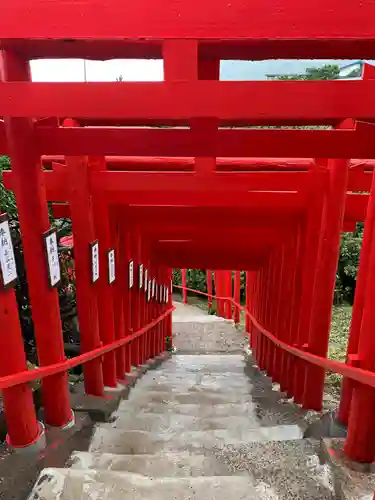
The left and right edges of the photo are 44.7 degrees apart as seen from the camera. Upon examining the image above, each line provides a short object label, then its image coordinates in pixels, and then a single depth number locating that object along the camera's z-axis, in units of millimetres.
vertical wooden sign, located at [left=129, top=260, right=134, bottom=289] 5170
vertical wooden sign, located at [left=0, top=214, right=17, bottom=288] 2366
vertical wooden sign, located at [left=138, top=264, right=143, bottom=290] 5787
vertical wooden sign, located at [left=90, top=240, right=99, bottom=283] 3682
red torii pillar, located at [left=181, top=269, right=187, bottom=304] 13953
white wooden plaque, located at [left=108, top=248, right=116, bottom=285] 4166
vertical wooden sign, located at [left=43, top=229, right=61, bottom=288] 2835
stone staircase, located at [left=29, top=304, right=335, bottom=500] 2326
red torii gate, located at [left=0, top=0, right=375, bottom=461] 1738
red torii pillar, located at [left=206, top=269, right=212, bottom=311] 14004
